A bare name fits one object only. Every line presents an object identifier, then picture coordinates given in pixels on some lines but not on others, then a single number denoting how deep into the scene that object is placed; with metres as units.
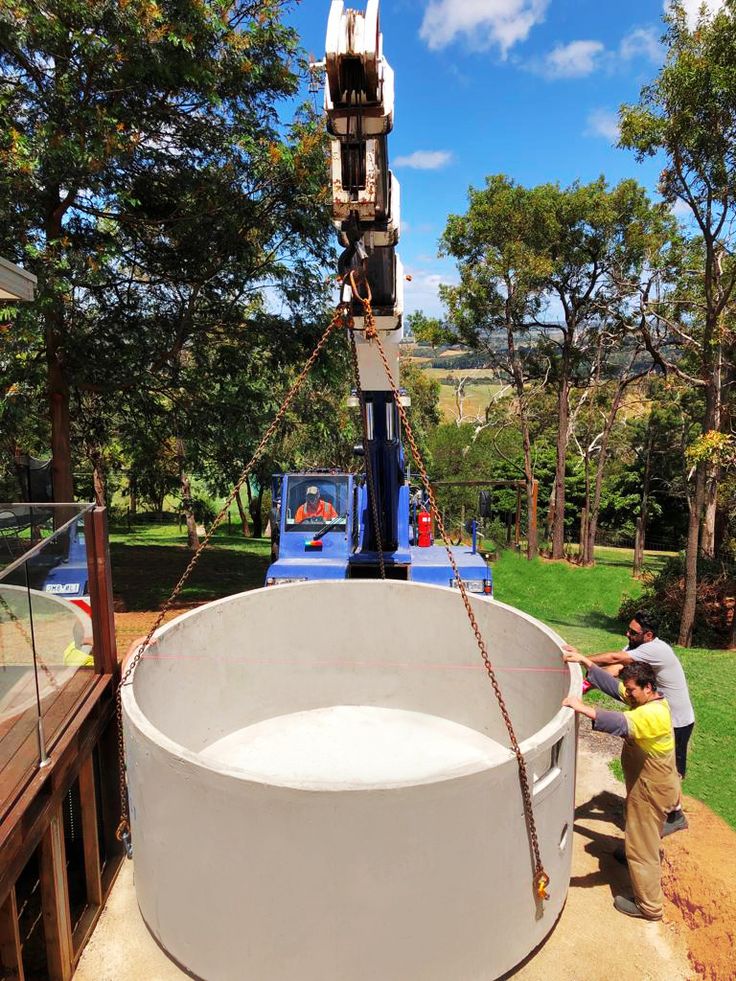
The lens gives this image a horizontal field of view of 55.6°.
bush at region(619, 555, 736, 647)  11.18
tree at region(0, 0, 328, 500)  8.75
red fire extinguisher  10.50
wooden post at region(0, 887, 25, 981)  3.77
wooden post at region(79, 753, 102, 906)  4.86
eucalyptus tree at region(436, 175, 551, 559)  16.45
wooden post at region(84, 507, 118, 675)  5.29
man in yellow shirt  4.45
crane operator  9.97
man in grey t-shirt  5.14
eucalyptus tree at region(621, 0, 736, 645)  8.16
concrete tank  3.66
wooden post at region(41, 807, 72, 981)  4.18
